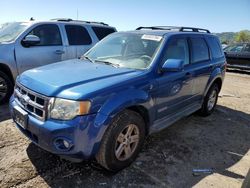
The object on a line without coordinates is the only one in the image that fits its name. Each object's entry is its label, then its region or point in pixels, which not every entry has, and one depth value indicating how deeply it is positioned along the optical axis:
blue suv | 1.97
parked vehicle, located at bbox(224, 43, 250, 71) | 8.88
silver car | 3.89
